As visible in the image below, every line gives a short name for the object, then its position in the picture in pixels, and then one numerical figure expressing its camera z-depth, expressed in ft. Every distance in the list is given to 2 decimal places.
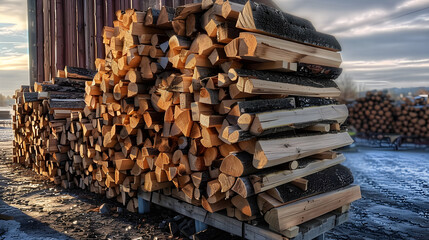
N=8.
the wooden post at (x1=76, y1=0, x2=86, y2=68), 29.43
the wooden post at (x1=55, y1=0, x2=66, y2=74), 32.65
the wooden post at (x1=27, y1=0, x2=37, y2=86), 37.91
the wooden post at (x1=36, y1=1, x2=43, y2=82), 36.91
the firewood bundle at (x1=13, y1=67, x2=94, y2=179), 17.80
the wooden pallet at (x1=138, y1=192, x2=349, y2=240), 9.05
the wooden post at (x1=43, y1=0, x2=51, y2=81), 35.06
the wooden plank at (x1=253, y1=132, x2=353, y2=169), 8.18
